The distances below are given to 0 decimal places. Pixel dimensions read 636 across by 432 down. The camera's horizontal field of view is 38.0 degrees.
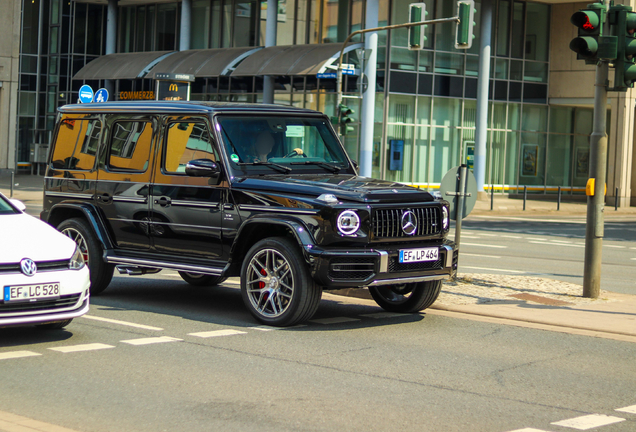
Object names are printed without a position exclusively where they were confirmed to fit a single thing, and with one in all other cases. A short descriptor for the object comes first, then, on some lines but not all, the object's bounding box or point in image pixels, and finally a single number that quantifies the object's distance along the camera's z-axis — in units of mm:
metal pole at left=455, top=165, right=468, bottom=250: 11609
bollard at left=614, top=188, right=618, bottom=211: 38250
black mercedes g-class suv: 8289
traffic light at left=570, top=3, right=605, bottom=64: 10633
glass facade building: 37781
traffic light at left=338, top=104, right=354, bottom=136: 28141
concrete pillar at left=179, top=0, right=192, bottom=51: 44625
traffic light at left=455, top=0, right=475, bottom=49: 22125
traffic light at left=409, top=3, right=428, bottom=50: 22891
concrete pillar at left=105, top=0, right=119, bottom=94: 48688
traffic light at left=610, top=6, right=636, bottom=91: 10828
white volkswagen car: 7148
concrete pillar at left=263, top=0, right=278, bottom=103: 40469
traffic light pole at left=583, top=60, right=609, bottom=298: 10992
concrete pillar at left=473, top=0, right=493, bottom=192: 38000
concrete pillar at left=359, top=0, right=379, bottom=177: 36062
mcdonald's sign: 23578
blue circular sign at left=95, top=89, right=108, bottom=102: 23422
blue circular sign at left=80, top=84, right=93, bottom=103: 24136
